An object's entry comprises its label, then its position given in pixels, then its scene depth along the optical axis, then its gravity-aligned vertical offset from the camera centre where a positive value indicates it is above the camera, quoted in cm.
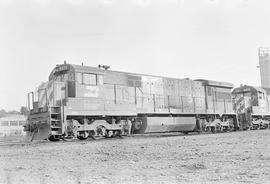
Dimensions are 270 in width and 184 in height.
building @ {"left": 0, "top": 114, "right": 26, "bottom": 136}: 4633 -31
